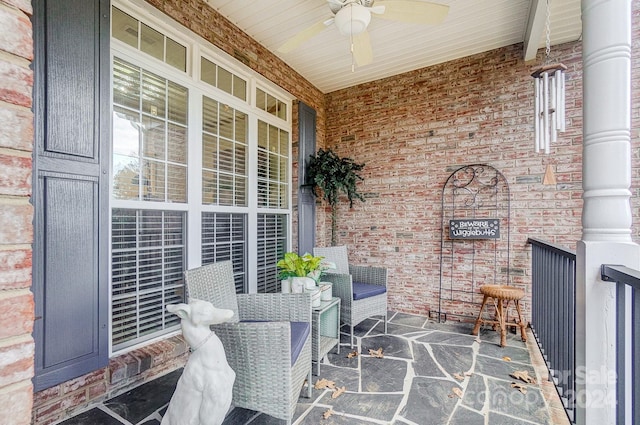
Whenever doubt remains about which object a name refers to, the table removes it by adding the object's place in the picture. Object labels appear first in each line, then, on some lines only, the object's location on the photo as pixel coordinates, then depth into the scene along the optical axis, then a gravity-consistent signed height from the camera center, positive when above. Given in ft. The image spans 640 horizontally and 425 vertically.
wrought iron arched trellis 11.94 -1.14
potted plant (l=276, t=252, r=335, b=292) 8.63 -1.69
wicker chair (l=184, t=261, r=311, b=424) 5.64 -2.92
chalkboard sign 11.81 -0.60
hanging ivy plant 13.78 +1.79
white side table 8.27 -3.55
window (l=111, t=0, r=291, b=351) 7.81 +1.34
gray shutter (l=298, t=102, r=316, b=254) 14.12 +1.36
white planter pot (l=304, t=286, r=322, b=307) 8.48 -2.37
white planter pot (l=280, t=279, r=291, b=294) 8.82 -2.15
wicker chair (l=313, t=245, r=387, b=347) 10.04 -2.73
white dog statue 4.74 -2.65
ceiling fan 7.57 +5.29
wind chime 7.22 +2.80
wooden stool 10.01 -3.05
